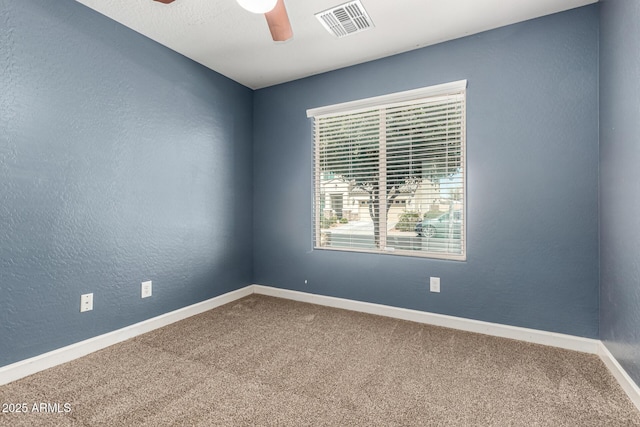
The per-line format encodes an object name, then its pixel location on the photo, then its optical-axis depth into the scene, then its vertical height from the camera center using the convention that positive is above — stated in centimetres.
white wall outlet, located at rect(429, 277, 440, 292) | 260 -61
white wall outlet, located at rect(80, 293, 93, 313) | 207 -61
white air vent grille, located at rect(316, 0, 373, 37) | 210 +146
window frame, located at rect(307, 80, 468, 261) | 252 +80
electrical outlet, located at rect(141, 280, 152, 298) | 246 -62
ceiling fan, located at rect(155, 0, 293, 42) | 133 +106
